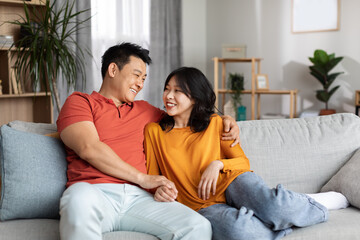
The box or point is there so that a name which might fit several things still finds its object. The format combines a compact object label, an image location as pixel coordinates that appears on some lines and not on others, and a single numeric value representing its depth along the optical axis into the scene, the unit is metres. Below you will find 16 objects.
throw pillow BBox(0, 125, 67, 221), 1.55
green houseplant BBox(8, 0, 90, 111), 3.04
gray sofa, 1.55
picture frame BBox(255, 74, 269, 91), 4.86
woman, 1.53
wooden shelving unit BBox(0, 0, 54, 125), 3.39
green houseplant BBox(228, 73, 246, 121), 4.85
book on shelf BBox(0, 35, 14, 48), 3.24
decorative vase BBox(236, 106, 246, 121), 5.10
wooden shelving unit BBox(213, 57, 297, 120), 4.67
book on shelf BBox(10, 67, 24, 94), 3.39
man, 1.36
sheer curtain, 4.36
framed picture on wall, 4.80
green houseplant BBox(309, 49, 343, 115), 4.54
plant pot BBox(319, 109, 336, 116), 4.57
